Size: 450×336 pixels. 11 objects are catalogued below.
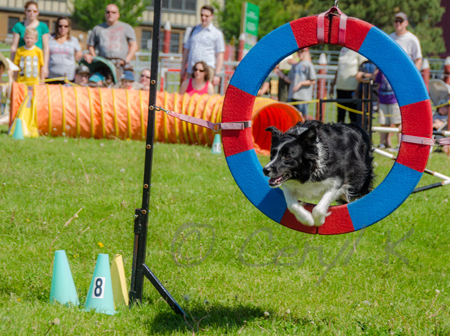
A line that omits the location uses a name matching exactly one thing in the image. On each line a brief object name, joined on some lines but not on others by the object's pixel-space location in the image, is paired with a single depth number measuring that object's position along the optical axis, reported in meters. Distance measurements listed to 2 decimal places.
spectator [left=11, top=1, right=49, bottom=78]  19.11
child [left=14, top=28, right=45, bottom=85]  19.02
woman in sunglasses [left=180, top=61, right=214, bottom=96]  18.72
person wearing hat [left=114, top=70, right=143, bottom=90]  21.42
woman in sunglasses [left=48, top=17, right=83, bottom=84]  19.50
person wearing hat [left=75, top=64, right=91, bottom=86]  20.31
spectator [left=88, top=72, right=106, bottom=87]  20.53
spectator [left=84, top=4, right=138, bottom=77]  19.70
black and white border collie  6.39
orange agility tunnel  17.47
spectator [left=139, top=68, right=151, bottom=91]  23.35
